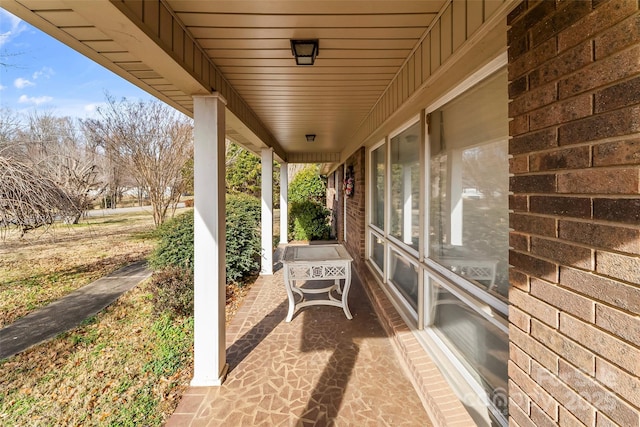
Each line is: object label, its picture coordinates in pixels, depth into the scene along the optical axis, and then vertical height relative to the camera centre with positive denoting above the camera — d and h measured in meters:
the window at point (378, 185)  4.61 +0.34
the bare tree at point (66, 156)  5.64 +1.34
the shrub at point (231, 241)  4.68 -0.62
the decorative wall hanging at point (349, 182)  6.58 +0.55
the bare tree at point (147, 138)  8.75 +2.11
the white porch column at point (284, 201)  8.34 +0.14
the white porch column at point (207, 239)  2.51 -0.29
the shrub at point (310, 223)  10.45 -0.64
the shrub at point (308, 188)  12.81 +0.78
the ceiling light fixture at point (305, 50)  2.13 +1.18
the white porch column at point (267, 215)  5.67 -0.18
